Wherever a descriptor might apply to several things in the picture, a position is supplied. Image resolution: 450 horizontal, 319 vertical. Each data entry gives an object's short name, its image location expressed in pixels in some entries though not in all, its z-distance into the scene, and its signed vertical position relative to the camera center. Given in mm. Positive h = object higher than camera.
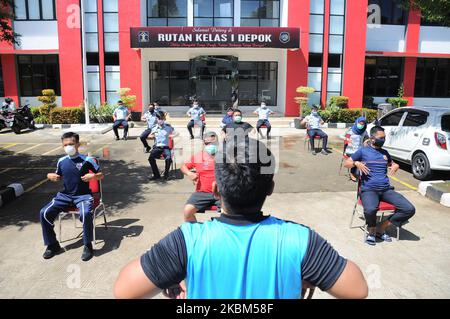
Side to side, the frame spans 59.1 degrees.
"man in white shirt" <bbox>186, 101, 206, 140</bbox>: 14961 -754
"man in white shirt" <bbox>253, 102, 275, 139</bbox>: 15125 -743
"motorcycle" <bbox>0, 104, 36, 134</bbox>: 17047 -1090
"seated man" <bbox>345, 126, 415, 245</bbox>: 5754 -1352
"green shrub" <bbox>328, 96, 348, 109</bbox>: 20239 -206
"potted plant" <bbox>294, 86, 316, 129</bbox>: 19703 -116
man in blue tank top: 1887 -801
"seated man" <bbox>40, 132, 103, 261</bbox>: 5371 -1378
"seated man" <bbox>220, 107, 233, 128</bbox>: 12602 -695
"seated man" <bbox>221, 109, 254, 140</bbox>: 10156 -723
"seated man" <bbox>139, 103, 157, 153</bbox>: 12273 -895
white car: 8992 -952
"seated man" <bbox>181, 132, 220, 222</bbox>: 5719 -1233
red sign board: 18922 +2811
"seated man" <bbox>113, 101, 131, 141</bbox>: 15062 -858
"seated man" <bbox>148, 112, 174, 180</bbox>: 9633 -1275
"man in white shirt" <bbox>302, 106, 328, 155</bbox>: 12672 -1025
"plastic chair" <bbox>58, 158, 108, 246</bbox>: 5641 -1575
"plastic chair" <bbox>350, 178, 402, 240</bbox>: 5895 -1616
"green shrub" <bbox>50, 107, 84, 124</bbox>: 19078 -963
